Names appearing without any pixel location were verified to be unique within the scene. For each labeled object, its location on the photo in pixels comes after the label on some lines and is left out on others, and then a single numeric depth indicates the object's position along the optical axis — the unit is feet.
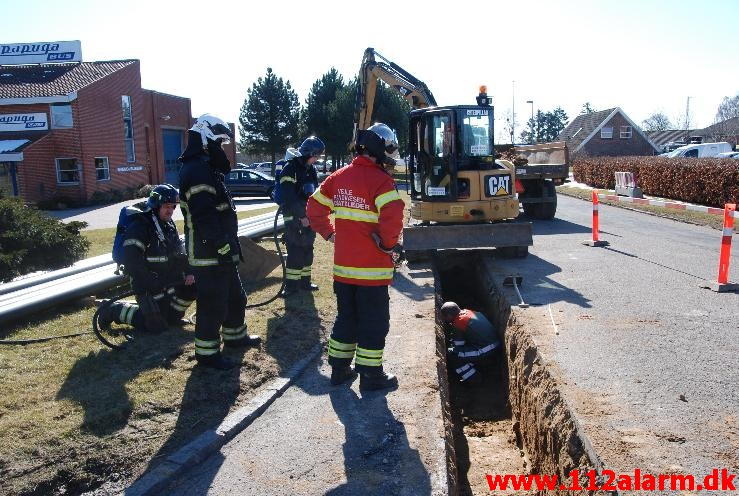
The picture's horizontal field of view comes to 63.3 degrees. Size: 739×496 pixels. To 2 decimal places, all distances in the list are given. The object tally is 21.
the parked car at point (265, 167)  140.15
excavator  33.06
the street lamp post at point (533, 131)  232.37
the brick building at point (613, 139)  168.11
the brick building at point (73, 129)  88.22
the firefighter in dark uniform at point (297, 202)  25.27
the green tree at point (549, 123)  263.29
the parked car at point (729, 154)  108.77
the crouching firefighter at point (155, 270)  18.84
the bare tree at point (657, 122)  307.99
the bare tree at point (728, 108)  248.32
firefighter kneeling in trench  22.76
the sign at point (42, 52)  107.24
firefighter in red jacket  15.25
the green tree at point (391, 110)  140.15
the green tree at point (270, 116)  160.97
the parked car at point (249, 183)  96.27
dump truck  51.65
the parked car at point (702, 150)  116.16
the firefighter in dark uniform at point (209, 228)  16.12
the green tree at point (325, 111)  152.25
